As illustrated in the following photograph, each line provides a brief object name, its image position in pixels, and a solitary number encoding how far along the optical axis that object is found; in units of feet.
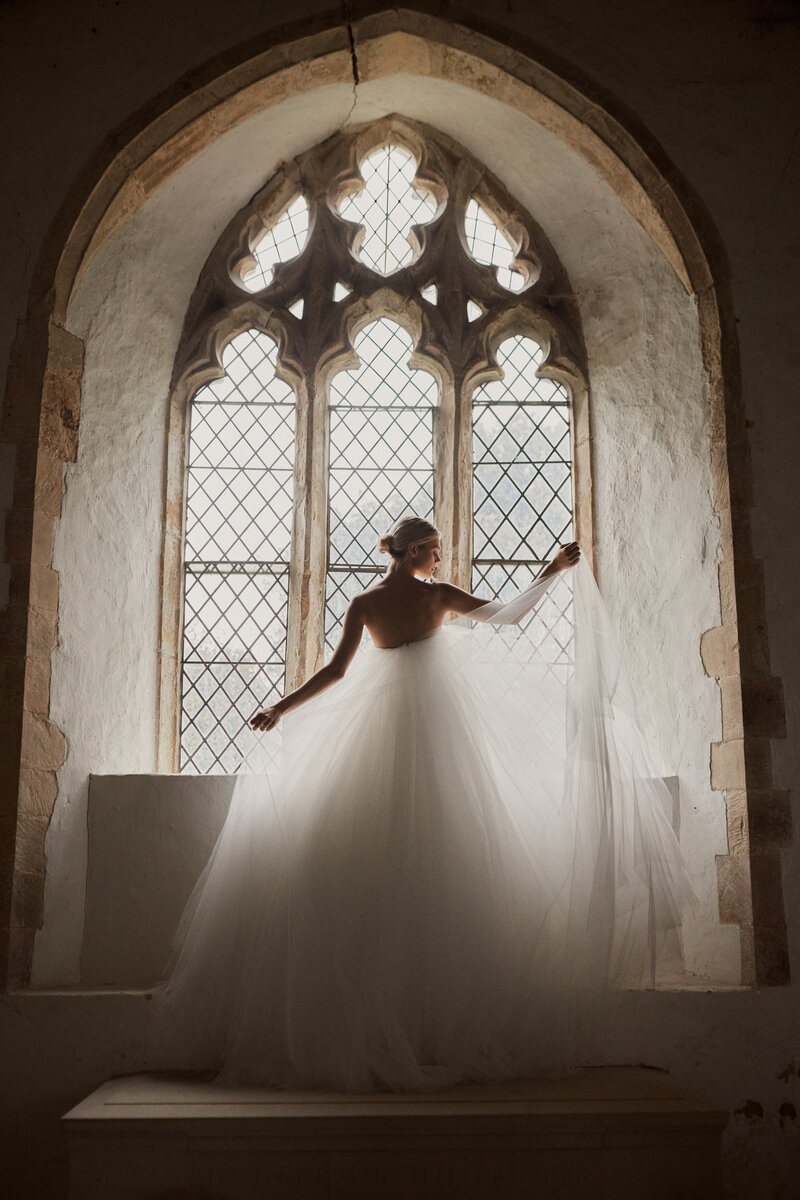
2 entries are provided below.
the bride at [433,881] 10.75
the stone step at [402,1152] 9.61
